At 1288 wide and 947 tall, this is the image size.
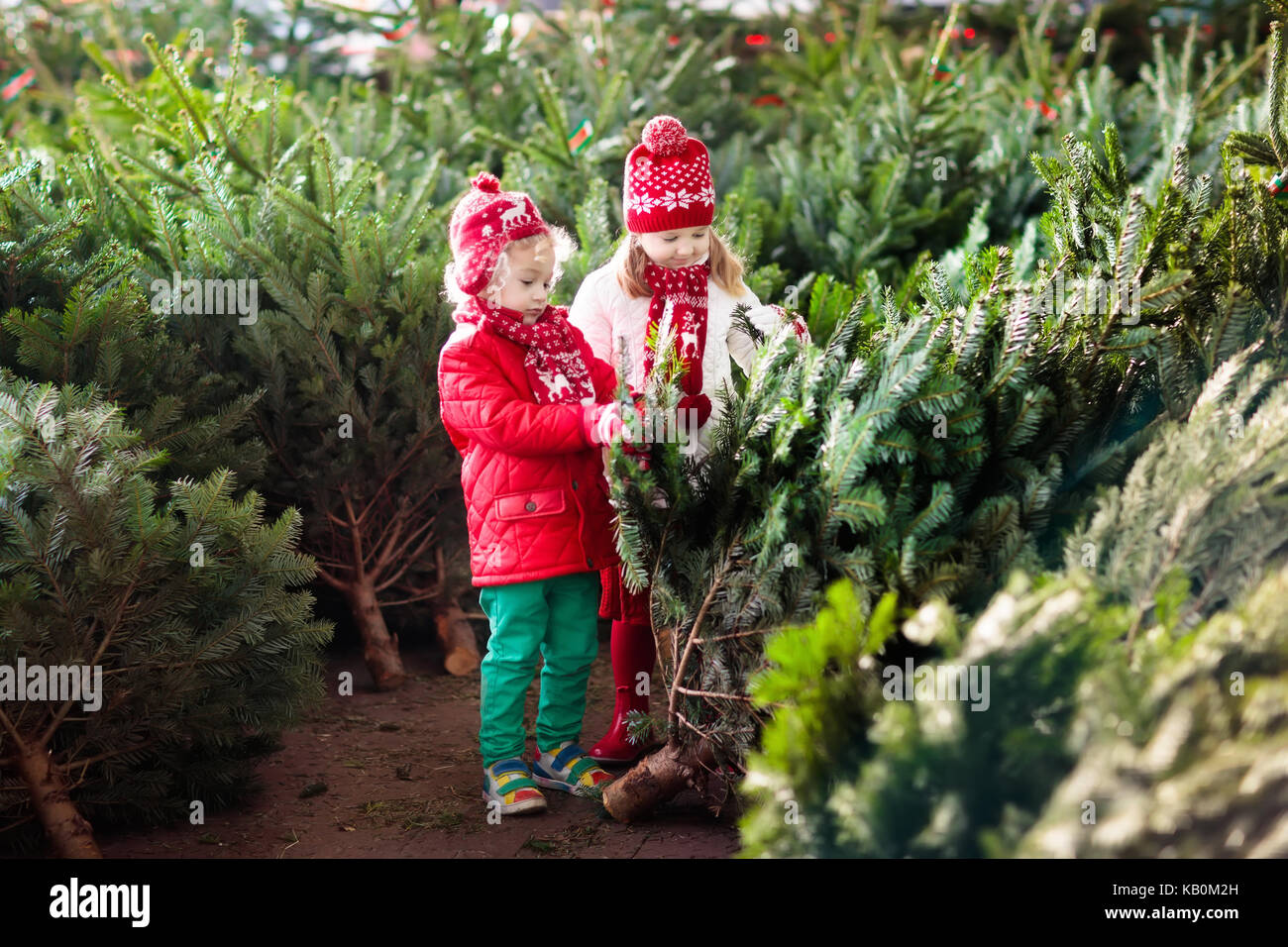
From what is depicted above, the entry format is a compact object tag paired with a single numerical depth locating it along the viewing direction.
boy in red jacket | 3.38
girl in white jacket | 3.65
